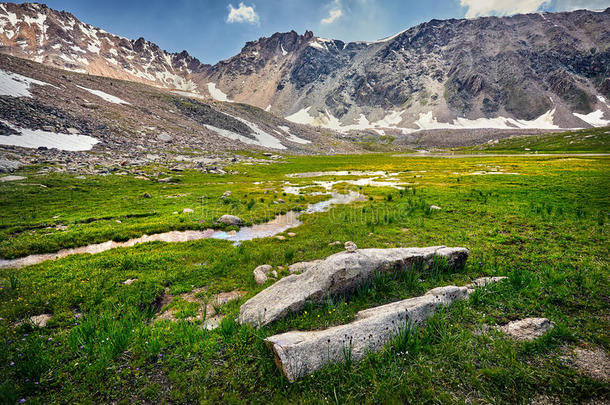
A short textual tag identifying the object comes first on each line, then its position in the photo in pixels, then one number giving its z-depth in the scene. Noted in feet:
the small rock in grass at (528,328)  18.72
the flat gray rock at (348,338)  16.29
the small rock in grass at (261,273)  33.42
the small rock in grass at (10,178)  90.45
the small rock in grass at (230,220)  63.00
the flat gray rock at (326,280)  23.02
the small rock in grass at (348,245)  30.00
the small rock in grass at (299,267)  36.24
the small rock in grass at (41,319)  23.35
